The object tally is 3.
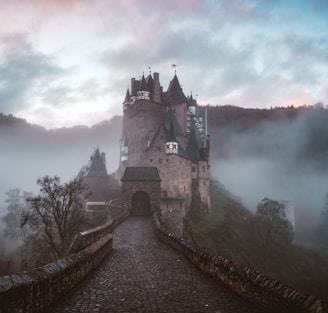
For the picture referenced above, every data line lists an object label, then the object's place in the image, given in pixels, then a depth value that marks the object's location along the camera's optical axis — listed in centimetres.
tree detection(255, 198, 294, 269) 6002
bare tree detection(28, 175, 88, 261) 3162
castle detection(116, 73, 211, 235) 4209
